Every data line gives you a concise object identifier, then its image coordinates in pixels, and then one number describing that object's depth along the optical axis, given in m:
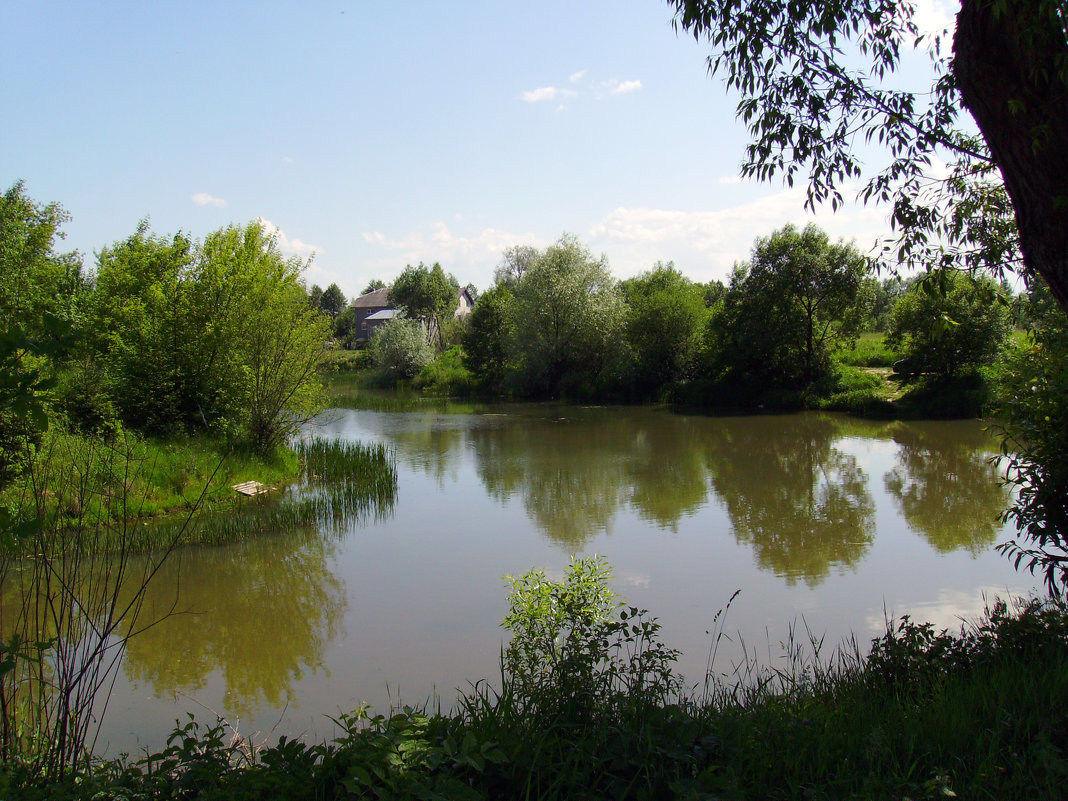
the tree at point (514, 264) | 60.28
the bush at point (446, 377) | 39.58
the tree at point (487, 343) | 38.88
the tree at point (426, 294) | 60.81
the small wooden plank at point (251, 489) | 12.59
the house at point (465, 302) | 72.94
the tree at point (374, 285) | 88.31
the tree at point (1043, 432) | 4.33
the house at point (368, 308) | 70.44
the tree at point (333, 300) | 91.06
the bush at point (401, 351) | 44.03
